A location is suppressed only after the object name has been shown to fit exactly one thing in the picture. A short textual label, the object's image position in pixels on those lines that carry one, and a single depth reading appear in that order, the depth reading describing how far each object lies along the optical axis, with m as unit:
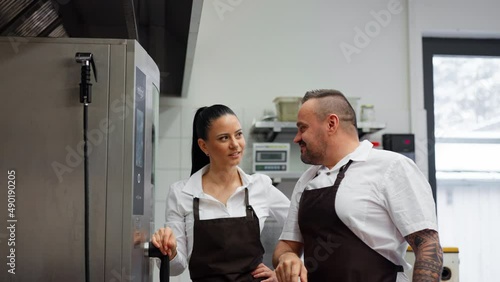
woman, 2.05
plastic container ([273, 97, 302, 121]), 3.51
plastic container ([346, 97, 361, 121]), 3.55
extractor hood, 1.67
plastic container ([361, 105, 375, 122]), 3.67
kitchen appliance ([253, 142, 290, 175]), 3.52
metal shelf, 3.49
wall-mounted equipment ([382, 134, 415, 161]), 3.83
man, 1.63
